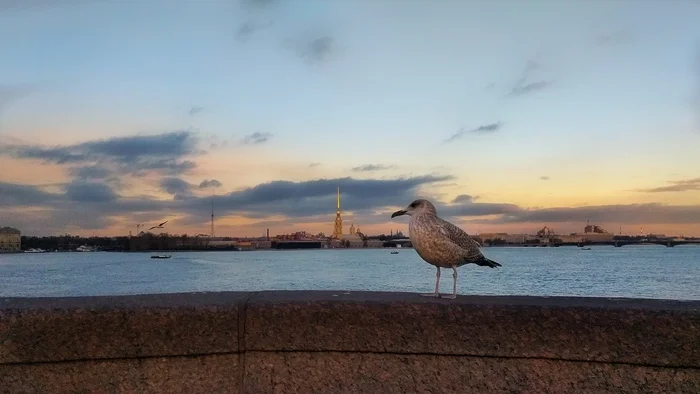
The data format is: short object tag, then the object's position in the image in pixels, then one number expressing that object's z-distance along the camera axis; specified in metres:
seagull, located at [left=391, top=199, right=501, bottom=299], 3.91
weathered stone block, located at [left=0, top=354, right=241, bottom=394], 3.10
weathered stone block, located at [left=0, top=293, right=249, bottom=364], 3.10
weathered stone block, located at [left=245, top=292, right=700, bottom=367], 3.02
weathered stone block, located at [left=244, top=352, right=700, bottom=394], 3.02
